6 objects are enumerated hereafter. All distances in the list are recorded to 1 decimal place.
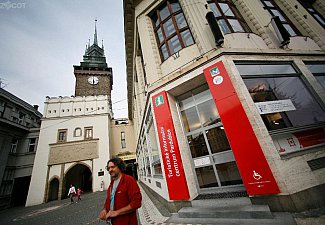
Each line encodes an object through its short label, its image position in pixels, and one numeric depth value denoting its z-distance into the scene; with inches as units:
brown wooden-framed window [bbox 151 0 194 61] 229.8
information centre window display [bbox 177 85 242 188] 167.2
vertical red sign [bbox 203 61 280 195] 119.1
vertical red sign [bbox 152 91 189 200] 159.2
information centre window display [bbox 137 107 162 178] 255.1
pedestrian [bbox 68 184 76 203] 448.9
